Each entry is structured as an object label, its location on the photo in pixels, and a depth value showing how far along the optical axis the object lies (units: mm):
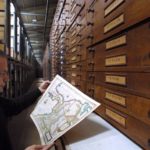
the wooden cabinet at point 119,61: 821
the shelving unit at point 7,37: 2992
